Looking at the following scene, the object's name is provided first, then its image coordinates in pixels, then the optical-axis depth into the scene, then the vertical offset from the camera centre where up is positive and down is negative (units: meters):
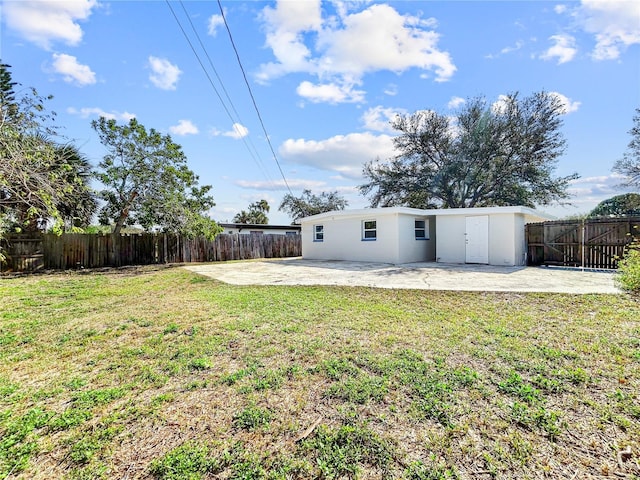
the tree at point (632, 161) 17.94 +4.58
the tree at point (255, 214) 37.53 +3.29
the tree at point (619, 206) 21.19 +2.69
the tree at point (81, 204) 11.66 +1.55
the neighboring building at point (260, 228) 23.16 +0.98
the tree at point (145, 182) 12.85 +2.58
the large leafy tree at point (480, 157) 17.62 +5.04
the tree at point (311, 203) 33.57 +4.12
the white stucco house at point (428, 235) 11.66 +0.19
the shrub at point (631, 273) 5.11 -0.61
